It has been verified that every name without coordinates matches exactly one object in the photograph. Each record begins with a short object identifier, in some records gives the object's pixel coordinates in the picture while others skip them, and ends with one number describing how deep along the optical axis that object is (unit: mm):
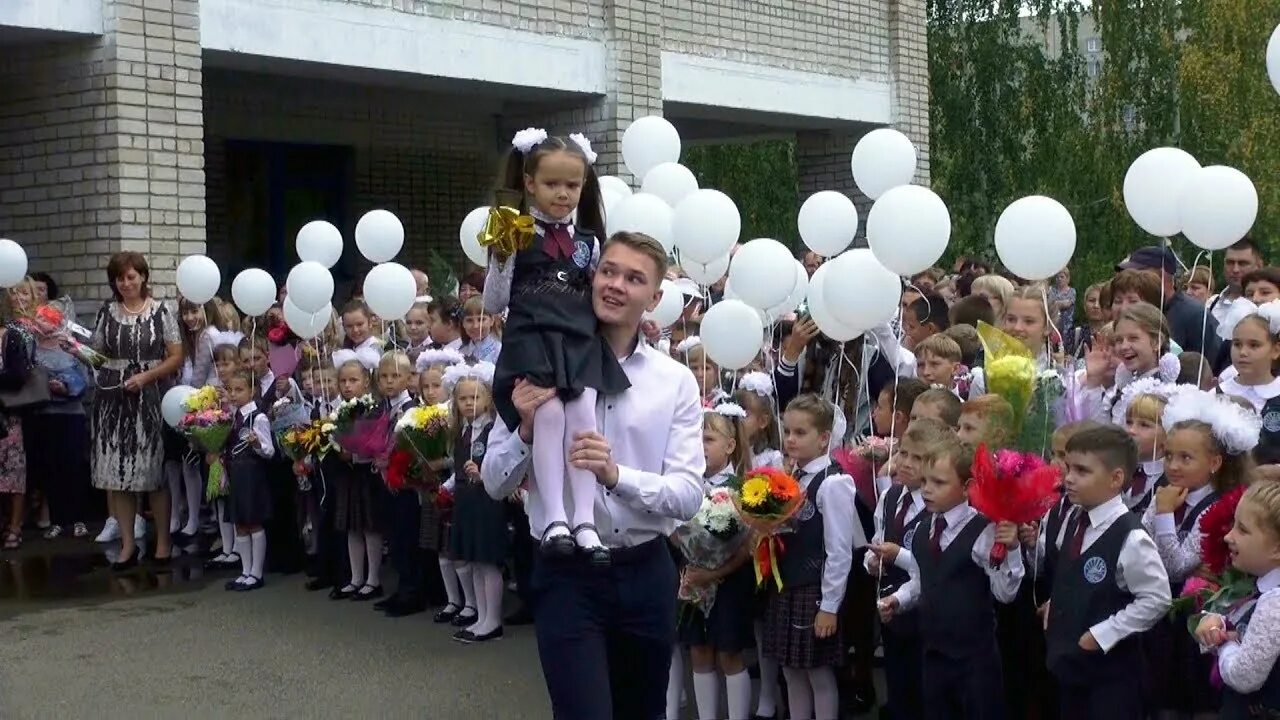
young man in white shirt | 3945
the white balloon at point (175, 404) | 10117
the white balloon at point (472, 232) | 7207
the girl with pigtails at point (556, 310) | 3969
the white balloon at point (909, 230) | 6199
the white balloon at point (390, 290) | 8773
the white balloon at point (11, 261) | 9953
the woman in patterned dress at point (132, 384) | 10188
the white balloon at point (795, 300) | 7582
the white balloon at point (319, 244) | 9672
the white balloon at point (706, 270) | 7684
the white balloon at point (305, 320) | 9562
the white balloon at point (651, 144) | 8367
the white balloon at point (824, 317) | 6895
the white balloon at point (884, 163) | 7324
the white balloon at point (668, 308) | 7680
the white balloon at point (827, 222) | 7691
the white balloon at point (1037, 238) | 6426
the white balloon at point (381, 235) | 9234
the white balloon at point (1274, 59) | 6398
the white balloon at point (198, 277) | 9875
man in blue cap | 7469
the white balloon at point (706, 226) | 7227
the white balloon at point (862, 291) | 6414
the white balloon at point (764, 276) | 7180
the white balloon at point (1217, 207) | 6234
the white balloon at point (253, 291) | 9805
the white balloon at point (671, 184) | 7859
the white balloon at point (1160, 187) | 6391
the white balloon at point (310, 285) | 9148
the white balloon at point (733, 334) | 6898
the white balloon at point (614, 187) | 8030
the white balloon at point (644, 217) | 7246
